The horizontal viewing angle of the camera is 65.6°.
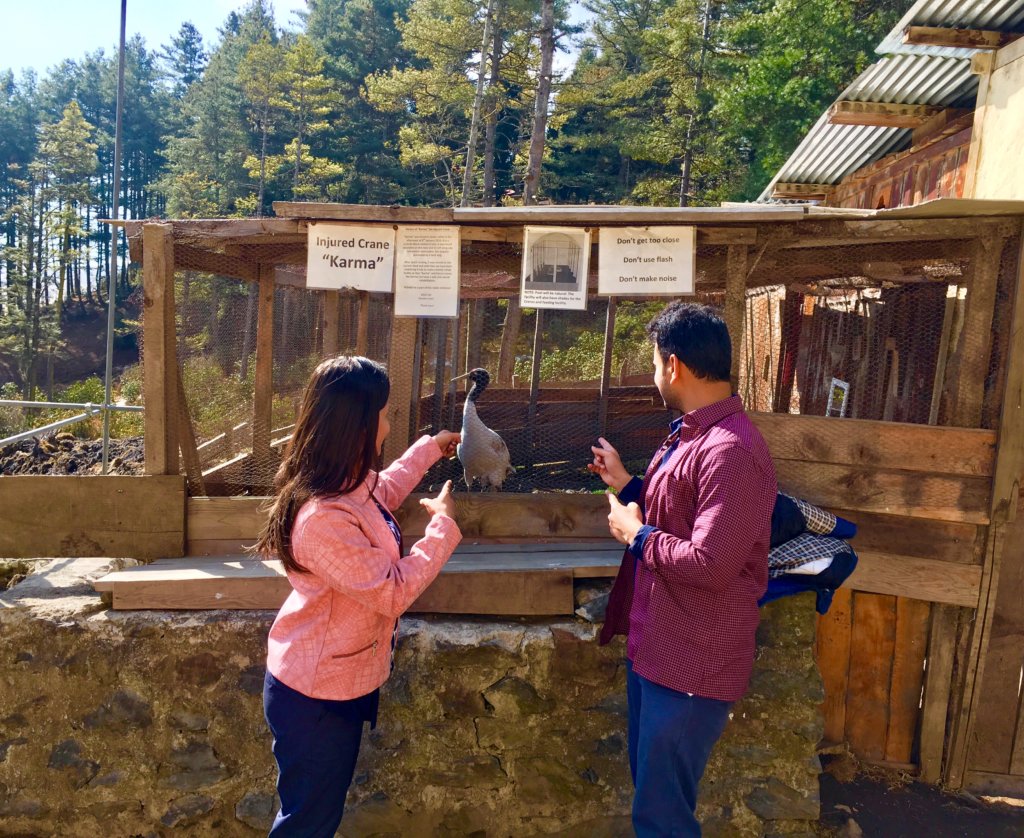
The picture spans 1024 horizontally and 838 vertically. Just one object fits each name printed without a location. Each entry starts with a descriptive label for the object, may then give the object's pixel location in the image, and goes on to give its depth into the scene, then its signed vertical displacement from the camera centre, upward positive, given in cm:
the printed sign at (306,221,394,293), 365 +35
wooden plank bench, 325 -106
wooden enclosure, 341 -56
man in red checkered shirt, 209 -62
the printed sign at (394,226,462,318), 362 +29
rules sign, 352 +40
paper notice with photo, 358 +35
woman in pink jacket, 212 -67
